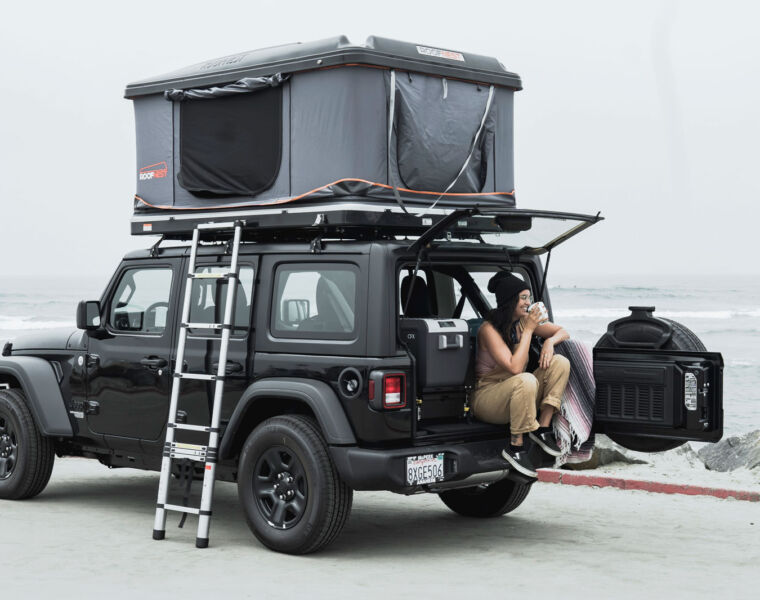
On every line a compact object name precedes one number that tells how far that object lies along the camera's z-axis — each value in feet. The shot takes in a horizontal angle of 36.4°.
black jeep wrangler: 22.74
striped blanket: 24.64
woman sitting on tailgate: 23.86
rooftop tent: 24.20
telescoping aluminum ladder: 24.39
